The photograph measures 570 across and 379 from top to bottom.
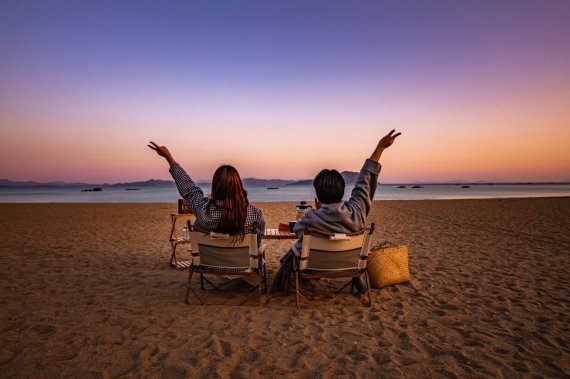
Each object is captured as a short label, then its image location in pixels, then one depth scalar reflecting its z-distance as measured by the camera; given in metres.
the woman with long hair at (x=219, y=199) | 3.64
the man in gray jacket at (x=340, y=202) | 3.64
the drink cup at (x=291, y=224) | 4.38
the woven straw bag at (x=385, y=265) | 4.64
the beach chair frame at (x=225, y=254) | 3.72
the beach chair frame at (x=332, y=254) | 3.66
